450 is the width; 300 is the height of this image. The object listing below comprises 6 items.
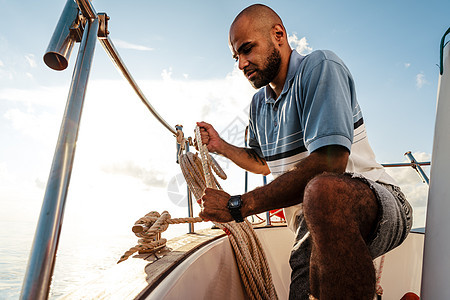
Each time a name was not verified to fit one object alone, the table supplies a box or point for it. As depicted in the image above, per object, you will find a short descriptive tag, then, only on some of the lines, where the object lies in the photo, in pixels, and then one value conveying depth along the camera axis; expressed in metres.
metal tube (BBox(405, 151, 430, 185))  2.89
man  0.73
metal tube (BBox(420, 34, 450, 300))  0.59
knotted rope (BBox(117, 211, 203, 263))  0.99
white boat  0.41
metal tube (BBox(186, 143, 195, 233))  1.70
